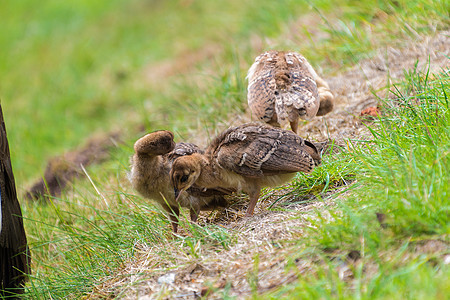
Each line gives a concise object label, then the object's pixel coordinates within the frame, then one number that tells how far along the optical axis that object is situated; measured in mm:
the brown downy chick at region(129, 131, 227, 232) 8406
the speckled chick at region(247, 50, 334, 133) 9812
